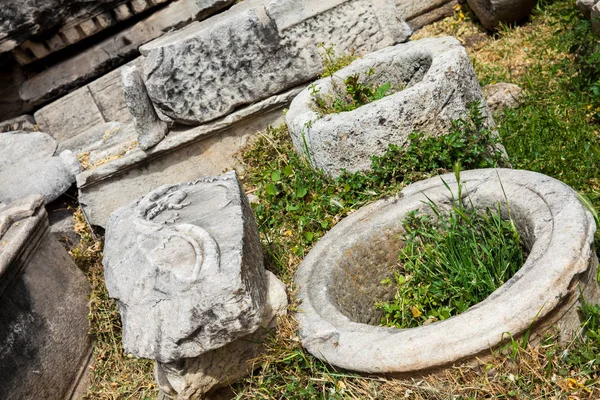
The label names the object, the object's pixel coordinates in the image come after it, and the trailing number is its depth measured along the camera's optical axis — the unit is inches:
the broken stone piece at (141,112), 167.0
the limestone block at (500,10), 203.2
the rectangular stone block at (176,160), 173.3
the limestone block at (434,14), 229.6
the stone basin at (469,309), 87.0
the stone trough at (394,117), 128.3
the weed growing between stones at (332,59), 170.9
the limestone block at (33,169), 182.9
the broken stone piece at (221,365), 105.0
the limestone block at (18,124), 221.3
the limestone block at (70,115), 223.9
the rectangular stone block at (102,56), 224.5
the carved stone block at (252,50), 166.4
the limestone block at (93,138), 195.2
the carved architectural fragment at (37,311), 127.2
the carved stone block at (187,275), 97.6
